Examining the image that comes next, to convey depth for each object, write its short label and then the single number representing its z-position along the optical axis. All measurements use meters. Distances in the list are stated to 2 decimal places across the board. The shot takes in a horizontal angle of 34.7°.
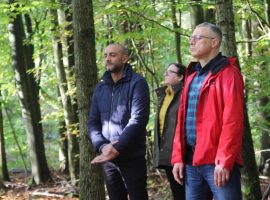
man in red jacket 3.17
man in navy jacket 4.28
